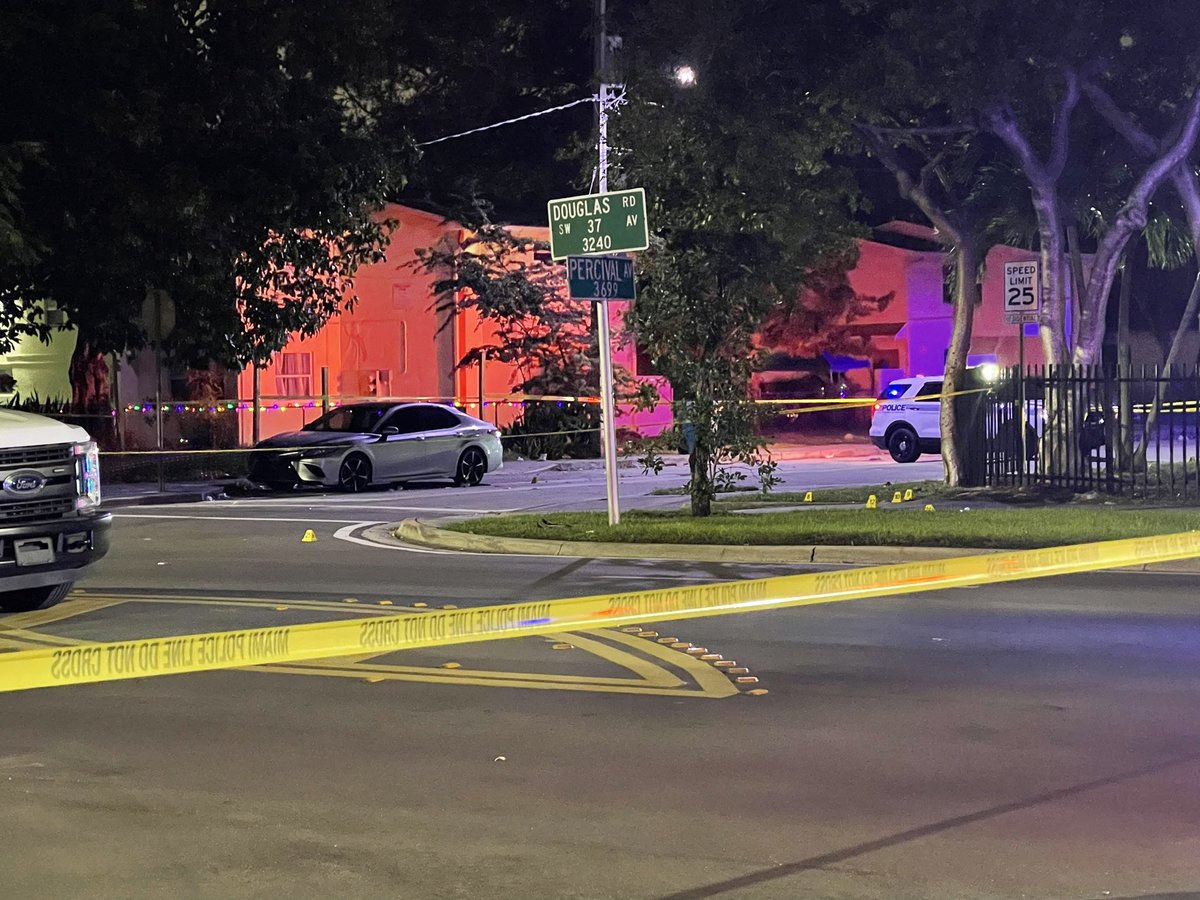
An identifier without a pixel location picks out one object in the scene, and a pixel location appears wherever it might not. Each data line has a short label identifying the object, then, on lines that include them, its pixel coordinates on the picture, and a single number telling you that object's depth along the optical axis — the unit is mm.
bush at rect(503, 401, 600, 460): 34625
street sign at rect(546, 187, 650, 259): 16969
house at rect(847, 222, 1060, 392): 48531
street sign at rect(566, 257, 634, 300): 17047
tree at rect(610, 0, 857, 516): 19484
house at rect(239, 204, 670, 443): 35875
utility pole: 17516
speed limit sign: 22000
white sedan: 25859
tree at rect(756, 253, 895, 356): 48594
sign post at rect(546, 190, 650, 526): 17000
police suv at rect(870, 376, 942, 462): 31641
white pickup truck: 11062
